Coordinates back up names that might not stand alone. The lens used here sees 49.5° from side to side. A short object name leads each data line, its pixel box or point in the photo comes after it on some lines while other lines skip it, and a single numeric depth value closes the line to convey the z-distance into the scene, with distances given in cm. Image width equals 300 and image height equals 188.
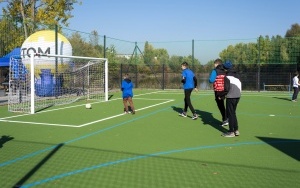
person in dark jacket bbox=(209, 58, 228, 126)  878
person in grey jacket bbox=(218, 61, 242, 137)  789
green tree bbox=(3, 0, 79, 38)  2594
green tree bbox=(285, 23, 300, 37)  6425
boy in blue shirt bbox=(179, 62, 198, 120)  1087
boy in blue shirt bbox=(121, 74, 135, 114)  1191
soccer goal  1419
